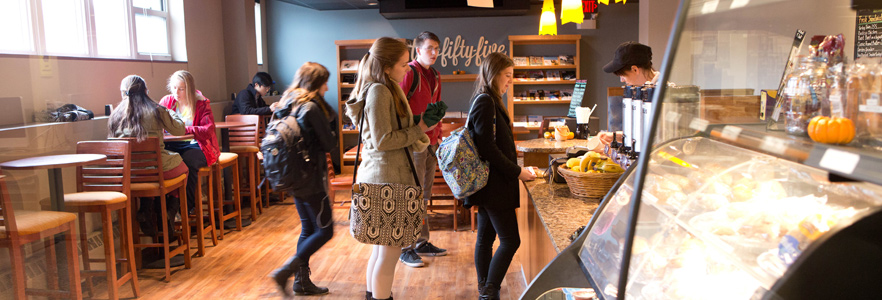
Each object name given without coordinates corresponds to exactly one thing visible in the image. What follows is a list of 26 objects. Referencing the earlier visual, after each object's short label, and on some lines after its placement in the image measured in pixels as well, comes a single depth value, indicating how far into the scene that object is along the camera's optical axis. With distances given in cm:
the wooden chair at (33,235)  290
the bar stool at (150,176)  396
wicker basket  249
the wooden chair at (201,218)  471
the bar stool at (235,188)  518
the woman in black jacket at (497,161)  299
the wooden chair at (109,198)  352
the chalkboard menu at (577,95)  508
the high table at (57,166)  329
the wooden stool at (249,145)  588
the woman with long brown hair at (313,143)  322
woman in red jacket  486
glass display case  85
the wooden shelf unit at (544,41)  886
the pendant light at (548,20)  581
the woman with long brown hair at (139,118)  423
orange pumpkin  89
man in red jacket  393
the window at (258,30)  916
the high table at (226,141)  555
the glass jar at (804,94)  104
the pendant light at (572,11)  498
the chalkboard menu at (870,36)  451
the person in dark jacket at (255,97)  700
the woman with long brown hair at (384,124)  288
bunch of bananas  251
